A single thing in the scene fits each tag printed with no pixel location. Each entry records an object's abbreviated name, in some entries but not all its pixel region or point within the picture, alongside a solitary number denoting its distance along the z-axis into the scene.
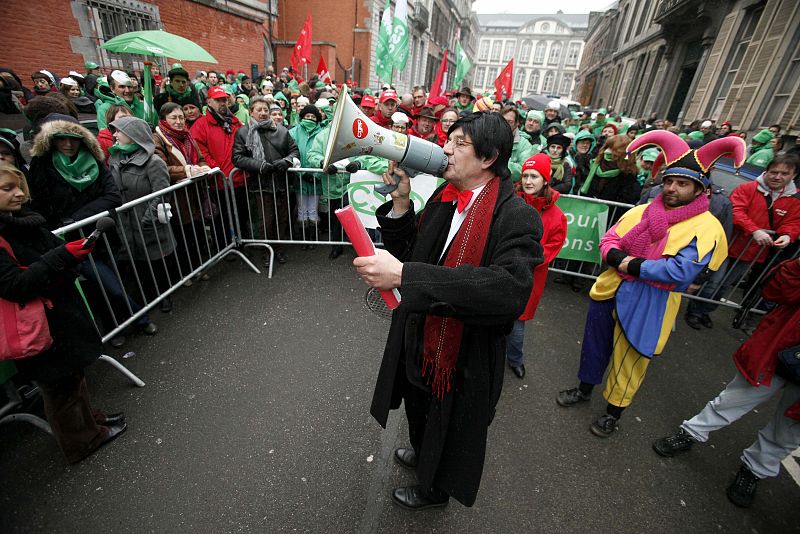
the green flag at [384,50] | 10.09
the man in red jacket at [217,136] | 4.59
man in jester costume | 2.26
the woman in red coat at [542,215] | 2.88
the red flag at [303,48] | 11.55
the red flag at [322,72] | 11.16
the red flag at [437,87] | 7.52
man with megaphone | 1.24
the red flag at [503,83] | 9.04
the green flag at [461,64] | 11.06
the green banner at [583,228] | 4.64
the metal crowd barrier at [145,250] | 3.05
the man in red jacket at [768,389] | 2.19
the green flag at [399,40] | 9.62
